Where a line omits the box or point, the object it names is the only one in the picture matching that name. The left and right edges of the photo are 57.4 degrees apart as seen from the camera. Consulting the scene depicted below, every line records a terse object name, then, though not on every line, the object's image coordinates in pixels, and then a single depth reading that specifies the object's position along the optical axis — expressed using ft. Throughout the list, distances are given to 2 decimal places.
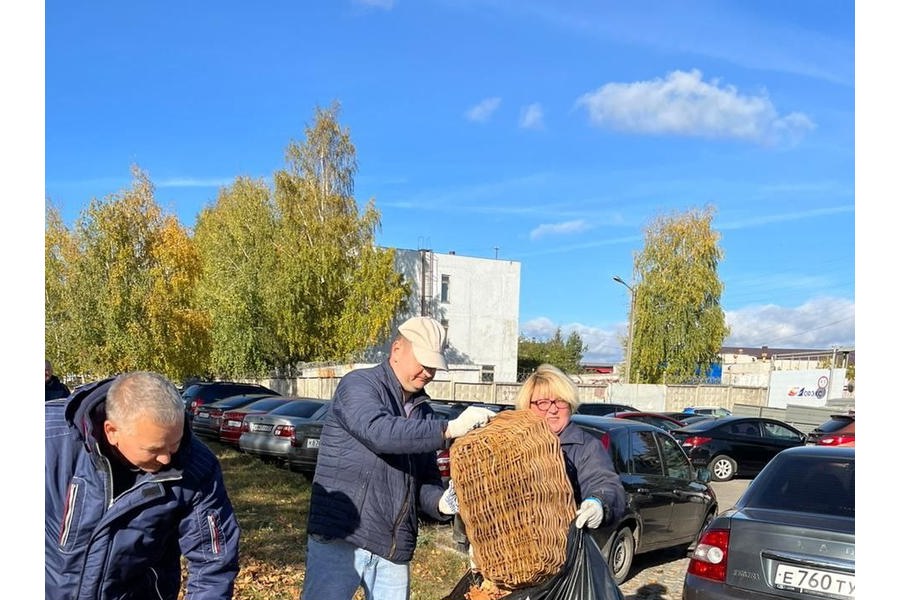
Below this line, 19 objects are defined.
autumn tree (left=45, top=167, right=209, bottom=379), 100.37
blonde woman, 13.00
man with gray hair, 8.46
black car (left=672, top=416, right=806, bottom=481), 56.85
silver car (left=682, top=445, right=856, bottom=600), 15.39
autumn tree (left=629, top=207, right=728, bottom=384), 153.07
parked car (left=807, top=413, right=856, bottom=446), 54.13
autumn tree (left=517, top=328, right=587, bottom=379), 248.32
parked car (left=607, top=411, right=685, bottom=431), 63.46
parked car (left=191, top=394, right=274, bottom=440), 67.10
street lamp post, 116.09
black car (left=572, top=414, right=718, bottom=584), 25.25
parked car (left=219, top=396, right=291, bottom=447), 58.13
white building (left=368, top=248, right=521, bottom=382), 176.35
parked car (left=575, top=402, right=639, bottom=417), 77.20
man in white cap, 11.82
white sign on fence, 113.91
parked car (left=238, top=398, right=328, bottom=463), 48.75
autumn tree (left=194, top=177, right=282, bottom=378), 128.26
